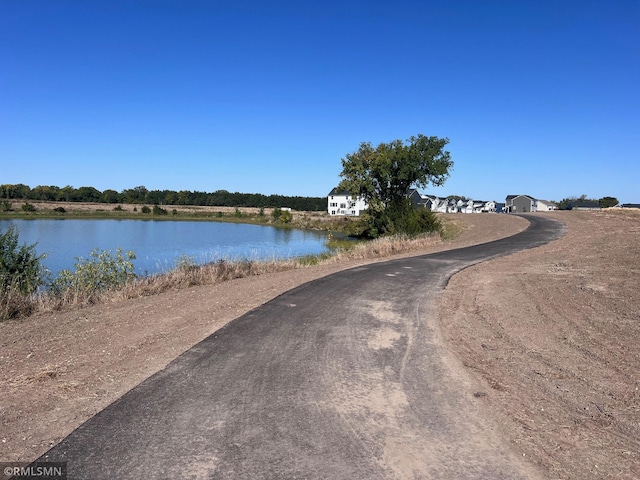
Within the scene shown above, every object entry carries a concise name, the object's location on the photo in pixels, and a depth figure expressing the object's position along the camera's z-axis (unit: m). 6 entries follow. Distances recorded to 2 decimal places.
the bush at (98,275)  13.66
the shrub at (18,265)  13.32
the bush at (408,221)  30.88
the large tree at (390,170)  40.84
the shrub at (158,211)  109.88
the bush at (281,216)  87.93
